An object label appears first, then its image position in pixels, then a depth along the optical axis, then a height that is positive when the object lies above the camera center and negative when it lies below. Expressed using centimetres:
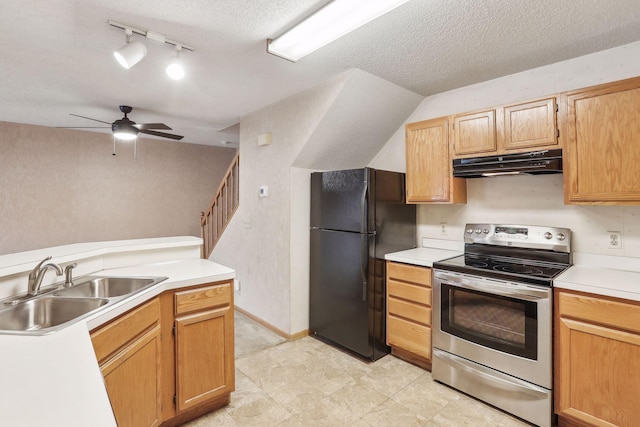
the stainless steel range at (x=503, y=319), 202 -74
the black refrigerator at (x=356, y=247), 282 -33
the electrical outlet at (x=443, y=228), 318 -17
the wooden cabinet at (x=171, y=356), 152 -81
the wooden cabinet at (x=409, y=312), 264 -85
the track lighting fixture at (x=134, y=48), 197 +101
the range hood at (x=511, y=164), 224 +35
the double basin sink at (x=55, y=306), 151 -46
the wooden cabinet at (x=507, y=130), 230 +62
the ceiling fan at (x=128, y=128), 359 +94
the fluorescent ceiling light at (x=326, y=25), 173 +110
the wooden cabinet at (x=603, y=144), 199 +43
